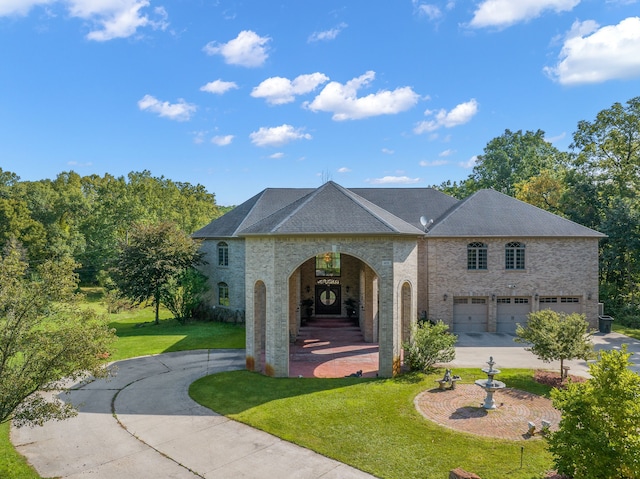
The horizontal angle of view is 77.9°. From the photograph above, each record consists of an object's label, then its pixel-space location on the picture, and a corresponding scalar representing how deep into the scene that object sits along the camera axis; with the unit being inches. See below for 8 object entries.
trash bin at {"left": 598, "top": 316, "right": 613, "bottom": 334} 947.4
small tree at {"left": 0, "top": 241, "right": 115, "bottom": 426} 322.0
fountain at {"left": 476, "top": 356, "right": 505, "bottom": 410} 483.2
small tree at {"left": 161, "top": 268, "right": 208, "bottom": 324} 1076.5
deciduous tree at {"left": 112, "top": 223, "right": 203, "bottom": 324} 1051.9
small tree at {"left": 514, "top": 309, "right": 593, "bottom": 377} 551.2
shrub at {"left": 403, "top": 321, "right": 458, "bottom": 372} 613.3
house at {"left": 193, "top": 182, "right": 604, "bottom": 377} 589.6
